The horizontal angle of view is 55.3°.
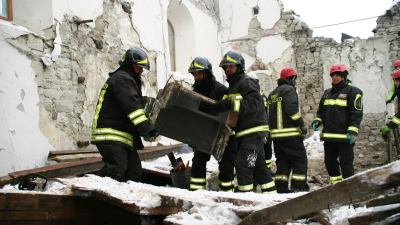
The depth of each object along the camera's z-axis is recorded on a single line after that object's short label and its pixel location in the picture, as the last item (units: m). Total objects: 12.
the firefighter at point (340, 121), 5.07
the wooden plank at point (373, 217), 1.92
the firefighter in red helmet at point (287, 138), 5.13
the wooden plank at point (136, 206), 2.53
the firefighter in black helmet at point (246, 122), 4.16
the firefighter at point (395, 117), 5.62
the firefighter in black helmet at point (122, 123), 3.79
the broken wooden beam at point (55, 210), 2.55
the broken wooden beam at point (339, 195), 1.72
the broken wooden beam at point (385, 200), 1.89
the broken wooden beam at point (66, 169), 4.23
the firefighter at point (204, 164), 4.41
